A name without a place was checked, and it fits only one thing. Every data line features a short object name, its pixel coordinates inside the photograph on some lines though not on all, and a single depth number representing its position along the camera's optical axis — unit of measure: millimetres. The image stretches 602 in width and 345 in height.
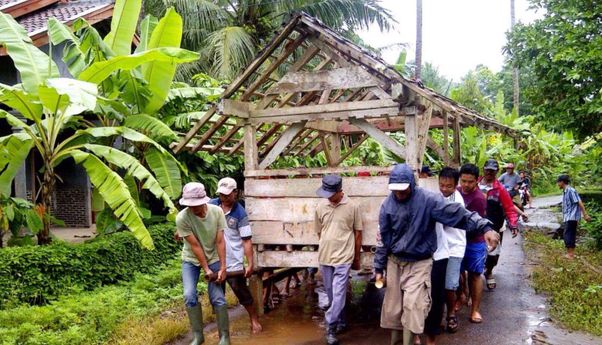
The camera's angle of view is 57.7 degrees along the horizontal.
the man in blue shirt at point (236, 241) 5577
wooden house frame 5621
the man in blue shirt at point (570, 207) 9141
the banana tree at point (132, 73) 7648
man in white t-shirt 5016
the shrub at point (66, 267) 6582
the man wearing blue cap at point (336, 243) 5301
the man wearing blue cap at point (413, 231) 4543
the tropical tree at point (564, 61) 7996
